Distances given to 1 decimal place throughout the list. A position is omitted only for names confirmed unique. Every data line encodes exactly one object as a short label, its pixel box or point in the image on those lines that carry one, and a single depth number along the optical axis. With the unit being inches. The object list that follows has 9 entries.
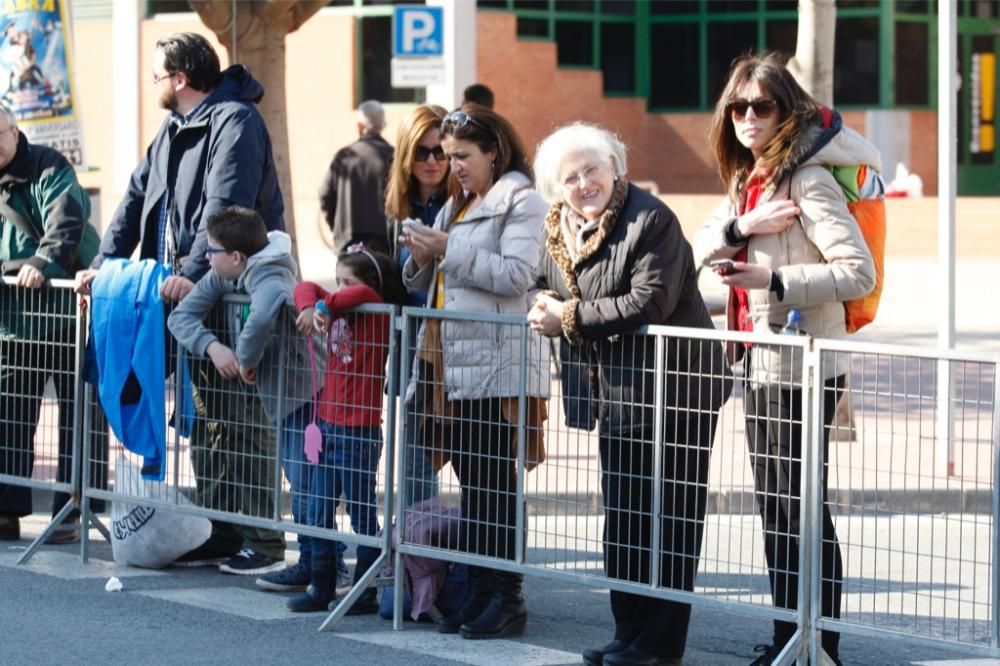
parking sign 953.5
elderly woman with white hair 424.7
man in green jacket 590.2
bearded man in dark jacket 533.5
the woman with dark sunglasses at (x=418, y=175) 504.0
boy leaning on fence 510.4
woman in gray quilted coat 463.4
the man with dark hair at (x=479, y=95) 836.1
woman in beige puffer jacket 408.3
